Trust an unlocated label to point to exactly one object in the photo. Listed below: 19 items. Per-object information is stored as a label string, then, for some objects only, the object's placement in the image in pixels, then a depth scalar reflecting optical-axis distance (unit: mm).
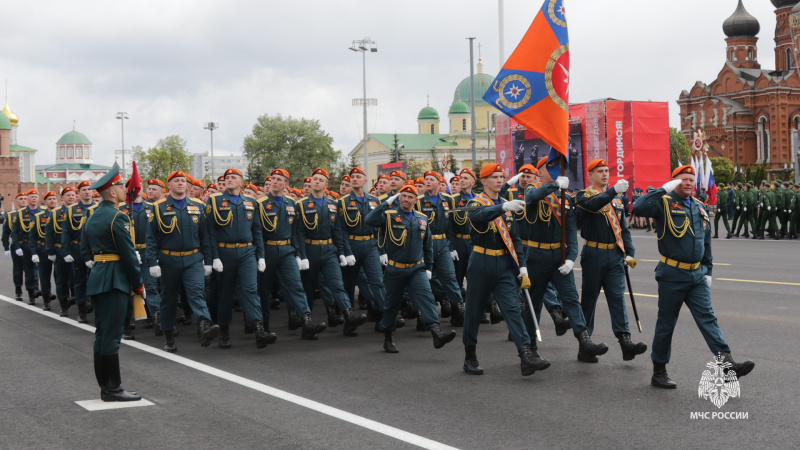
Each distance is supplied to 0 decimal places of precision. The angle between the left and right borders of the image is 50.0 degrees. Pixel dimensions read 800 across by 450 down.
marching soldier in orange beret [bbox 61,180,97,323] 12789
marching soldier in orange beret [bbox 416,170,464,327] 10974
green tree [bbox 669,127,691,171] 101175
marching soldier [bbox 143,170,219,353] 9797
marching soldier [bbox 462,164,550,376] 7832
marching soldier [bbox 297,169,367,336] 11086
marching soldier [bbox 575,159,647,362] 8370
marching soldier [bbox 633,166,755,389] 7289
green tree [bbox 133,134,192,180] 82812
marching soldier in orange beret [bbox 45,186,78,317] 13500
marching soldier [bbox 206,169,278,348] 9961
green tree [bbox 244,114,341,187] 89625
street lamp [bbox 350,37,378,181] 56781
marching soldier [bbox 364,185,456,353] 9227
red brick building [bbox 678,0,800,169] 98438
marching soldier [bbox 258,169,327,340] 10359
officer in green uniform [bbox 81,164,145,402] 7254
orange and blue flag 8633
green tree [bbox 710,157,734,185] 79062
